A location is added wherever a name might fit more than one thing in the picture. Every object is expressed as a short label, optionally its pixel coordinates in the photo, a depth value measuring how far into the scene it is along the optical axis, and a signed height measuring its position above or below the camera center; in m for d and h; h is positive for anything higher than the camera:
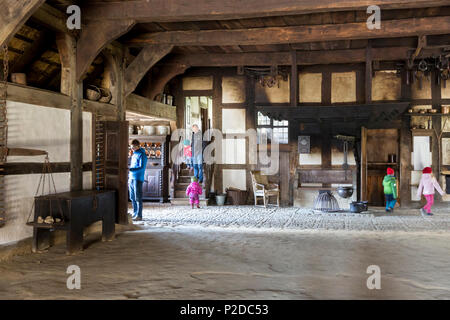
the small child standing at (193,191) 10.88 -0.68
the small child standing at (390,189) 10.16 -0.64
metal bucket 11.72 -0.98
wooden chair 11.17 -0.65
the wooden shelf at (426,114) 10.82 +1.23
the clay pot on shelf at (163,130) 12.04 +0.97
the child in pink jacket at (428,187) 9.74 -0.56
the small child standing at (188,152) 11.82 +0.34
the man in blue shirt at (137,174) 8.65 -0.19
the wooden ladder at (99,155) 7.51 +0.18
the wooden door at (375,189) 11.48 -0.70
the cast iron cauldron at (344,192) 10.23 -0.69
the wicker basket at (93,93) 7.45 +1.26
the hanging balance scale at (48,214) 5.42 -0.63
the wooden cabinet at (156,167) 12.01 -0.07
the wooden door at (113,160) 7.45 +0.09
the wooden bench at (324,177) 10.79 -0.35
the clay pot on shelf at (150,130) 12.10 +0.98
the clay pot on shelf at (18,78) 5.81 +1.19
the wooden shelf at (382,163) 11.30 +0.00
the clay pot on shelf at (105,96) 7.89 +1.30
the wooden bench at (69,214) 5.48 -0.65
